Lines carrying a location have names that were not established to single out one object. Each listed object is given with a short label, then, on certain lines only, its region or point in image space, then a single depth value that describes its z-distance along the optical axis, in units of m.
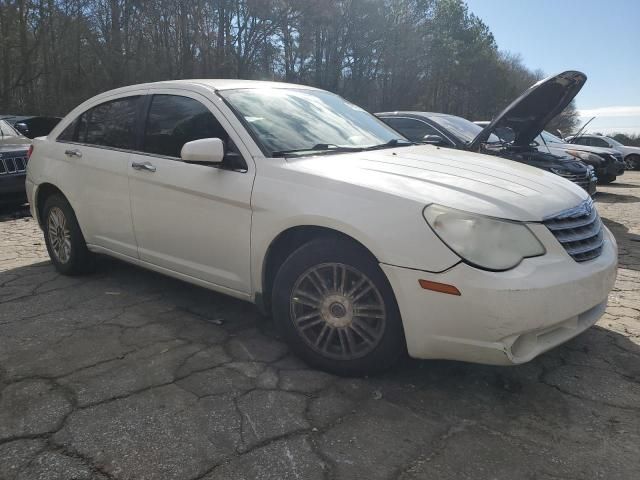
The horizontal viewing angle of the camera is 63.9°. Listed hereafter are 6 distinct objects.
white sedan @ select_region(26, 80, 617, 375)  2.29
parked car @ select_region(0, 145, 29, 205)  7.27
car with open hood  5.93
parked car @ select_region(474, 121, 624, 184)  11.08
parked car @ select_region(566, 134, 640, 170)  19.50
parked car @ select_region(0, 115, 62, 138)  9.22
